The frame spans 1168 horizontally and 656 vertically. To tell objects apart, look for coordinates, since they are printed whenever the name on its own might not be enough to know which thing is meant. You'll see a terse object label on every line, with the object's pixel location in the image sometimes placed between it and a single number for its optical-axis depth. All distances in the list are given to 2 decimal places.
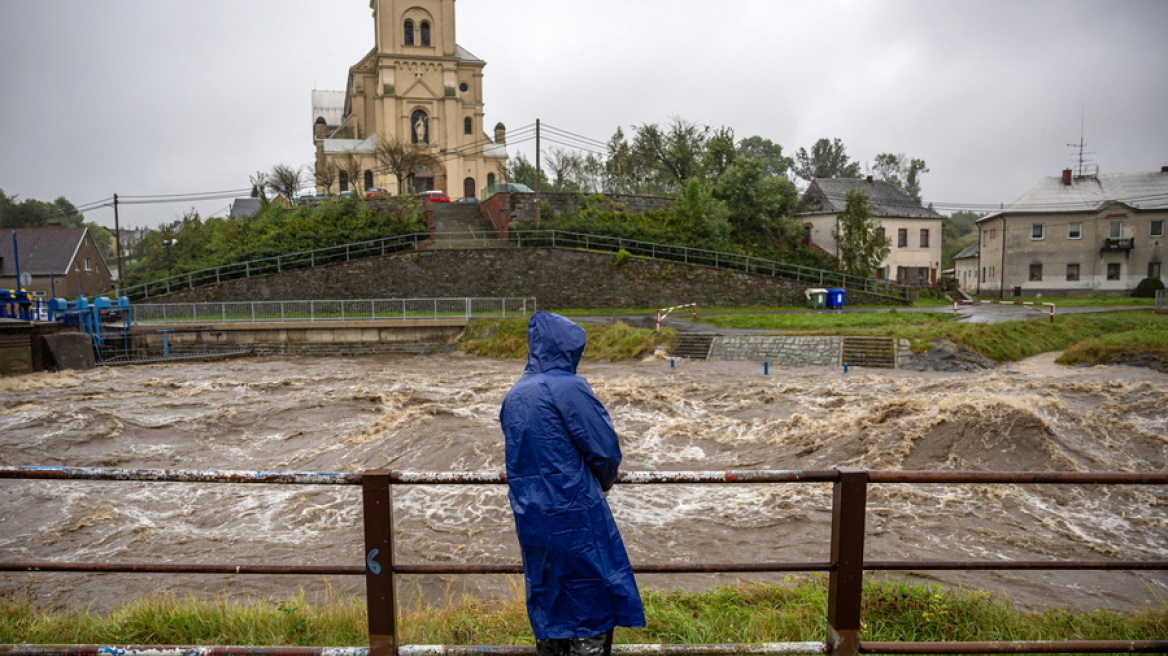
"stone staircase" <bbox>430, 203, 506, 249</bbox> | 40.66
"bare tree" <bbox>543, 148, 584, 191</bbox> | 63.25
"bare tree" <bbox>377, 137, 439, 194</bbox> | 51.50
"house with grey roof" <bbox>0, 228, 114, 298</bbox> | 58.18
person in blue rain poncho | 2.92
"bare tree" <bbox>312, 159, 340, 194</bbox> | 55.91
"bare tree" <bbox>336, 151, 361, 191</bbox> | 55.22
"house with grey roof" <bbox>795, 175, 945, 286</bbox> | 49.22
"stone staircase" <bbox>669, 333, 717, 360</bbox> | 26.84
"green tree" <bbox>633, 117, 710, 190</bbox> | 54.66
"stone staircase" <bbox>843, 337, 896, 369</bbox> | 23.84
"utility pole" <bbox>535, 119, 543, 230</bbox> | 41.69
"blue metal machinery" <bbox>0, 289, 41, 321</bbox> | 28.36
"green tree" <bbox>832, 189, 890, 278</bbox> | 41.53
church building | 55.09
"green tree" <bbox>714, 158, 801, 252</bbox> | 44.62
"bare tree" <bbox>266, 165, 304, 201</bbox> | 52.72
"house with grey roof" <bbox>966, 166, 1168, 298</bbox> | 45.16
